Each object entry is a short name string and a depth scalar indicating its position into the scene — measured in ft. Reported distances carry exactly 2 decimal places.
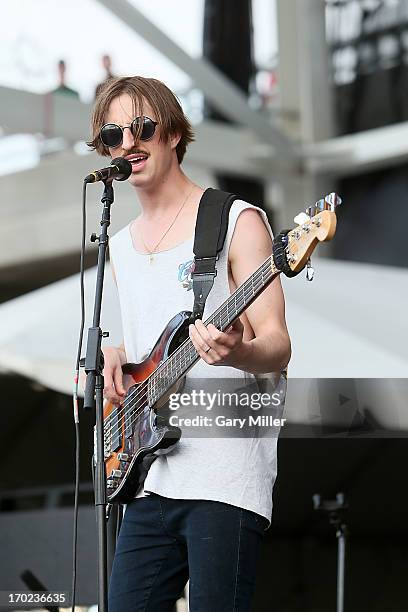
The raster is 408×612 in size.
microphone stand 13.64
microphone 14.73
